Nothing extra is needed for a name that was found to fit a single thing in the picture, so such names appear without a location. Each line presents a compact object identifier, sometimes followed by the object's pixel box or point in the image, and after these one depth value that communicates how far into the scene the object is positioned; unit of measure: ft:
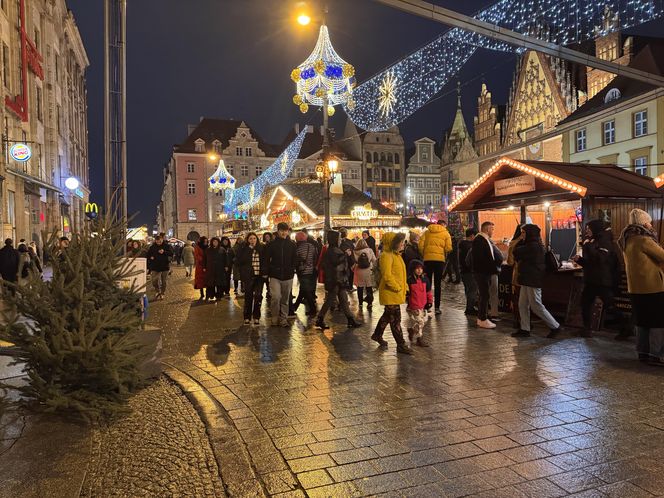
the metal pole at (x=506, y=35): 21.56
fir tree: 14.71
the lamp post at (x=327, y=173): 55.93
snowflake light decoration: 41.65
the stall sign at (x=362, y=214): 78.89
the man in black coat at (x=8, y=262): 45.80
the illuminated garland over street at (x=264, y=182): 78.69
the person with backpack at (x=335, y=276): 30.40
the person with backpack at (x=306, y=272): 32.17
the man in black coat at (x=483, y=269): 29.40
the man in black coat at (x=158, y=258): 47.91
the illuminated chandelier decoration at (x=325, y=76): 50.90
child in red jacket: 24.84
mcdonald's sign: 90.95
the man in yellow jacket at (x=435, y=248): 34.30
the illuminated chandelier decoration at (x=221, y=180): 122.09
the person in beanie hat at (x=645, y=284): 20.12
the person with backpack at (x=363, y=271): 36.06
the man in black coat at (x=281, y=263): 30.19
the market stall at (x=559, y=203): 31.07
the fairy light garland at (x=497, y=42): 23.03
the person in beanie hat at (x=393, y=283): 23.45
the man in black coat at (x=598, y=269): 25.07
